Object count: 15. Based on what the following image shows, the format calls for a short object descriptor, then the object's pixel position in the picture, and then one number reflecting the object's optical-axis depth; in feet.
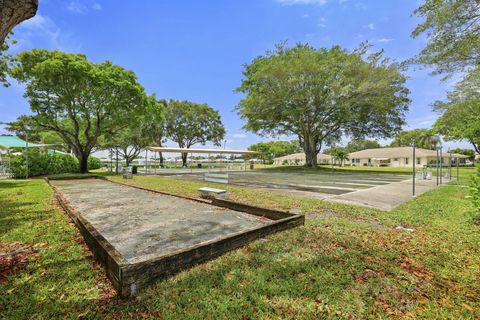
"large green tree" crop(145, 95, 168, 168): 66.95
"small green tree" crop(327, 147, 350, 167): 171.42
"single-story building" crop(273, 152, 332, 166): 212.02
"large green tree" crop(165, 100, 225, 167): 136.26
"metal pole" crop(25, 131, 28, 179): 44.96
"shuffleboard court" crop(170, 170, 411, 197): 32.40
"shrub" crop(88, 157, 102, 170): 92.02
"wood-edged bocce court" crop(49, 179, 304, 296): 7.66
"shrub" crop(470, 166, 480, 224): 14.83
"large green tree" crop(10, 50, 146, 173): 50.24
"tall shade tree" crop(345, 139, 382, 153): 248.11
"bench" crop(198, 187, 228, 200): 22.54
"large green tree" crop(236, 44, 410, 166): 77.77
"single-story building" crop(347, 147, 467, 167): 149.79
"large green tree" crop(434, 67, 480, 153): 56.75
